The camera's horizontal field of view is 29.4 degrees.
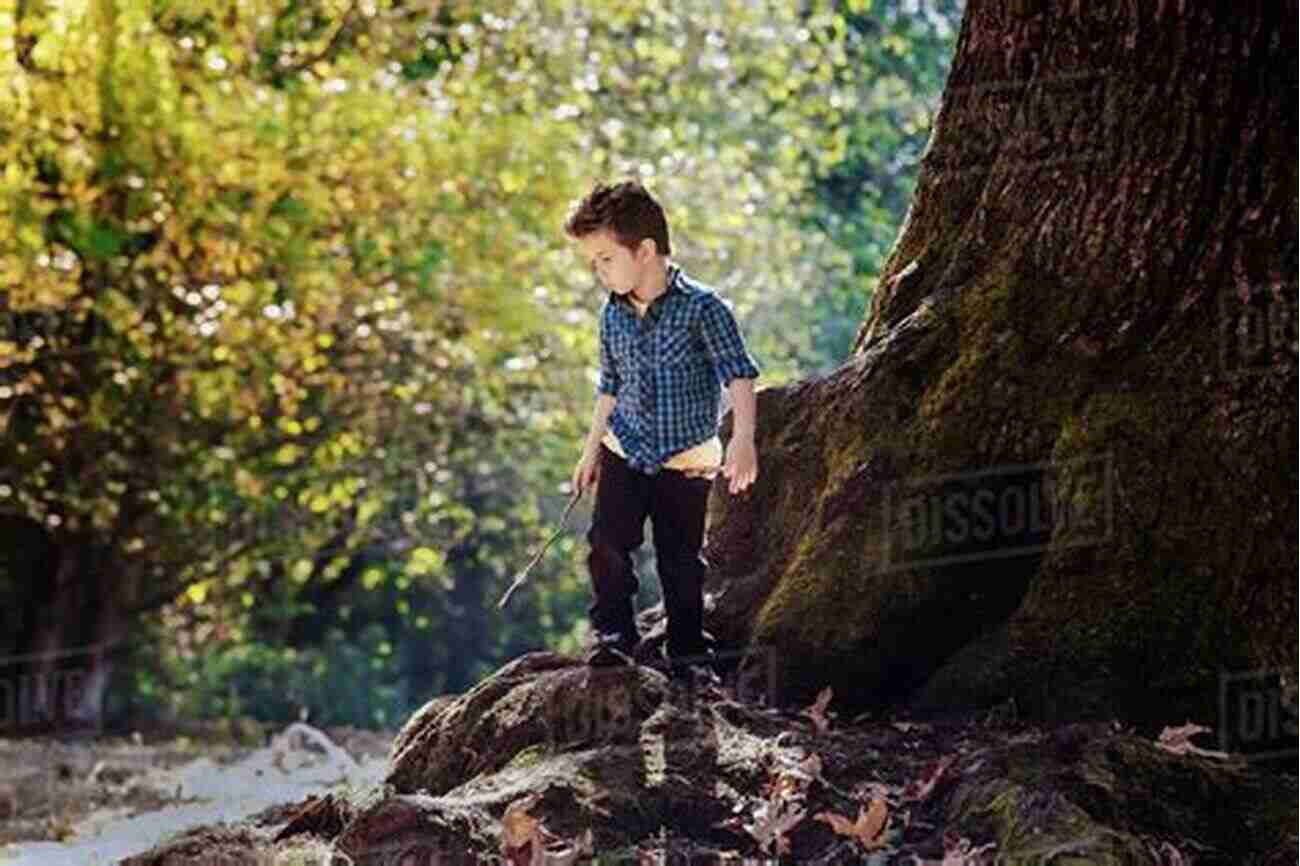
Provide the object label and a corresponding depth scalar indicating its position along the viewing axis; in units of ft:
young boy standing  20.44
